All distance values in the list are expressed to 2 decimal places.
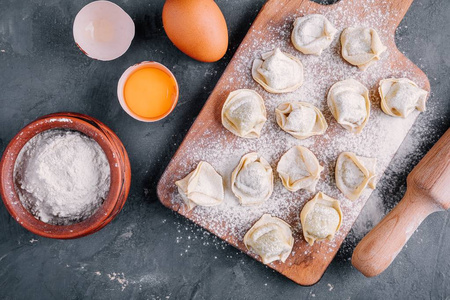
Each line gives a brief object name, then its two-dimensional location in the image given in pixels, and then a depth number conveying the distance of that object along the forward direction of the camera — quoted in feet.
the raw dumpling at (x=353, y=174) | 1.56
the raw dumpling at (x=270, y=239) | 1.54
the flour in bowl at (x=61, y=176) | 1.44
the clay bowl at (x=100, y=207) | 1.41
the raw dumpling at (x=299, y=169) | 1.56
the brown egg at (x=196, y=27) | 1.46
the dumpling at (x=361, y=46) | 1.56
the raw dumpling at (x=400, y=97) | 1.55
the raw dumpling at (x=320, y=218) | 1.55
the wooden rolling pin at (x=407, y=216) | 1.53
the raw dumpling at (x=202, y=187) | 1.54
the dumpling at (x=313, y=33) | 1.55
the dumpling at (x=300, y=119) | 1.54
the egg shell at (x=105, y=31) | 1.59
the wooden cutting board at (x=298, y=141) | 1.58
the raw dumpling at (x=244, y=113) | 1.53
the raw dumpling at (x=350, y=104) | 1.55
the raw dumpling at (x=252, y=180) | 1.54
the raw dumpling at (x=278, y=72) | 1.54
